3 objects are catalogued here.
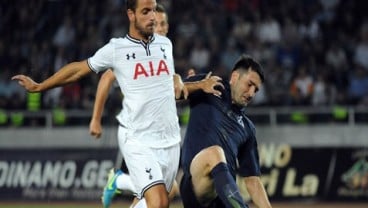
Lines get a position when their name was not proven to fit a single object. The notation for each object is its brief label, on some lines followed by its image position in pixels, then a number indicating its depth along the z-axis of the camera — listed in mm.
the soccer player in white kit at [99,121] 18906
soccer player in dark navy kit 16937
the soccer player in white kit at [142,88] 16172
